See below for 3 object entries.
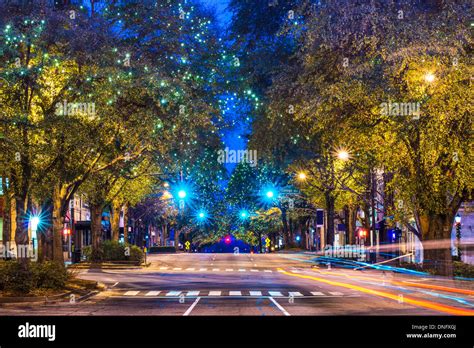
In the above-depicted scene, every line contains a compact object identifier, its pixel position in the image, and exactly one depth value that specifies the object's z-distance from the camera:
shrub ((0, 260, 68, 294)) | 26.62
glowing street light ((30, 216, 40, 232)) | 58.51
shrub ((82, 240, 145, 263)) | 56.44
